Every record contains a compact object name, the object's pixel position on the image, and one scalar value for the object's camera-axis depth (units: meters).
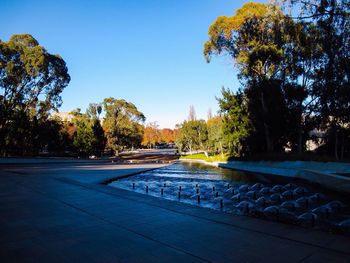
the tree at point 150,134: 95.94
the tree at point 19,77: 31.53
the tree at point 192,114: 70.96
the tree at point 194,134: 55.06
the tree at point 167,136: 111.41
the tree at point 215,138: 39.78
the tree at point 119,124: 58.56
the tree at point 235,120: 30.77
